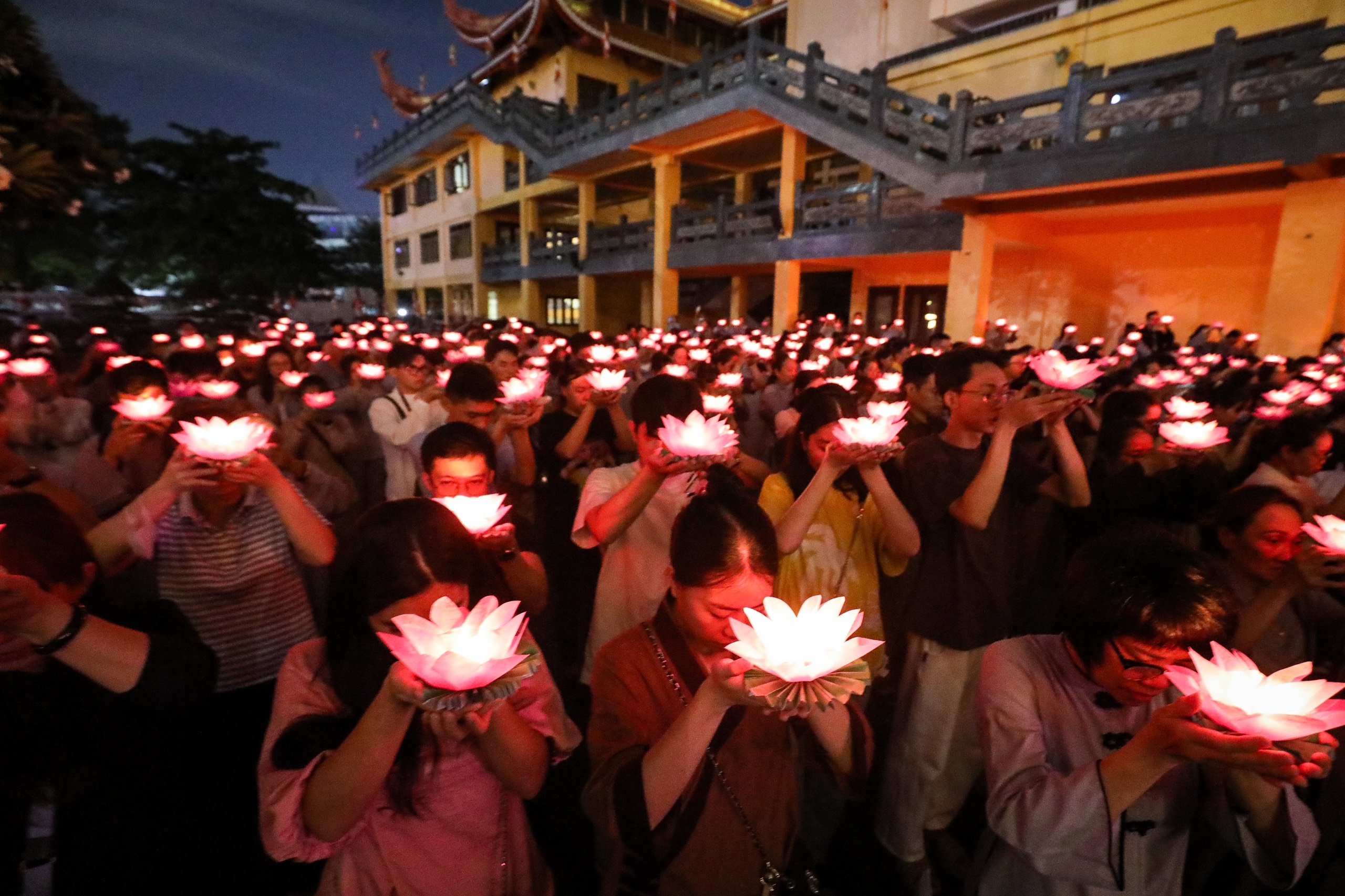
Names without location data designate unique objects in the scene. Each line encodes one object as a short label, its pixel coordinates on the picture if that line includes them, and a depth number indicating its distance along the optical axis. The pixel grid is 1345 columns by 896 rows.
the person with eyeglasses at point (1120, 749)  1.42
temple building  8.14
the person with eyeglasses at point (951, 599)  2.68
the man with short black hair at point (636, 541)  2.67
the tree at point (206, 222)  22.33
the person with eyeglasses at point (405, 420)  4.06
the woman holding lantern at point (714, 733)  1.49
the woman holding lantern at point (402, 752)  1.40
